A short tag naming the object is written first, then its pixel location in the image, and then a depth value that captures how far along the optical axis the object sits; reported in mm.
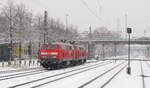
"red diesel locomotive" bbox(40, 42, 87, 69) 37488
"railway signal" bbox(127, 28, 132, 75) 30455
